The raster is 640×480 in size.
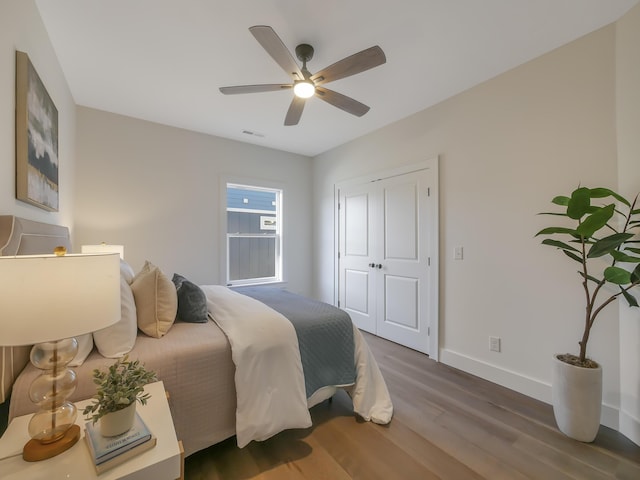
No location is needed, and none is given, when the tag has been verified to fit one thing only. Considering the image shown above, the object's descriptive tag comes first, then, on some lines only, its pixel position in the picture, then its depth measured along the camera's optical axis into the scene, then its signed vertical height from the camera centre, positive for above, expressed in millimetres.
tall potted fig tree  1531 -220
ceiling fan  1562 +1085
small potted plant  910 -523
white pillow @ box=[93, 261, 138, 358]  1312 -460
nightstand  822 -692
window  3939 +87
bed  1240 -673
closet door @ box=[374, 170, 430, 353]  2965 -238
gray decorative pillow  1776 -417
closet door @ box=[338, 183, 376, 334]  3588 -214
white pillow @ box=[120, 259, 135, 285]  1719 -213
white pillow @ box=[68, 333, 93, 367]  1227 -501
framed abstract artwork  1410 +584
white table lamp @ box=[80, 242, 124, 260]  2438 -71
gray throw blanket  1735 -673
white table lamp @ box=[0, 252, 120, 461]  725 -211
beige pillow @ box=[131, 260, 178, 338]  1548 -355
